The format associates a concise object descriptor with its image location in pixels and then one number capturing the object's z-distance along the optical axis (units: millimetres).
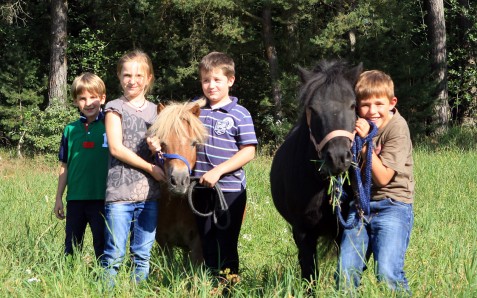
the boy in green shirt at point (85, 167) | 5184
